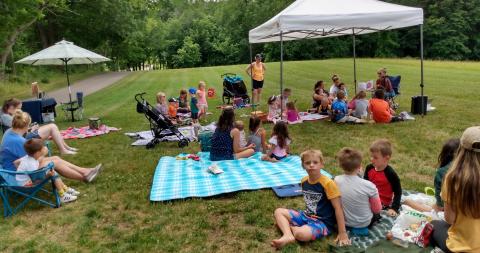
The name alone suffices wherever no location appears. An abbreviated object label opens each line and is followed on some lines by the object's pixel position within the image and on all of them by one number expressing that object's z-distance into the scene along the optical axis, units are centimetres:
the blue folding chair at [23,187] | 497
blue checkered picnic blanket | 554
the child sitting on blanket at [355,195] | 392
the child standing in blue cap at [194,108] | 1062
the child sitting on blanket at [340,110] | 993
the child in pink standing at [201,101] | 1125
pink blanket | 993
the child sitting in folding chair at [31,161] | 512
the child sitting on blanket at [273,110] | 1057
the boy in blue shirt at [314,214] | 392
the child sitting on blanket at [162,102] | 1007
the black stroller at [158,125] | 806
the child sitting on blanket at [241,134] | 706
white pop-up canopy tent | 849
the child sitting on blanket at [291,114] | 1020
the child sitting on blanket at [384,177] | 417
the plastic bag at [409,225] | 381
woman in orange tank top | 1327
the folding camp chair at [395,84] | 1166
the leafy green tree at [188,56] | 5653
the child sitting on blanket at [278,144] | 666
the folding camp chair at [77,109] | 1250
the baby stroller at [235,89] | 1398
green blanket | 378
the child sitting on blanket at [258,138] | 736
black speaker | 1031
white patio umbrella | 1174
